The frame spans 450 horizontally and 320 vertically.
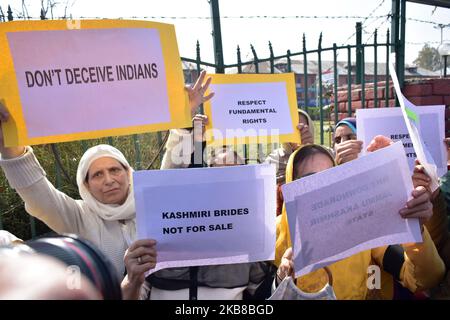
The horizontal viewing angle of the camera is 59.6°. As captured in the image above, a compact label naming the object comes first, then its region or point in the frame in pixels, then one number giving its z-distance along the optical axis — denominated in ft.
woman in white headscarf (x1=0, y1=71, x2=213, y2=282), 5.48
